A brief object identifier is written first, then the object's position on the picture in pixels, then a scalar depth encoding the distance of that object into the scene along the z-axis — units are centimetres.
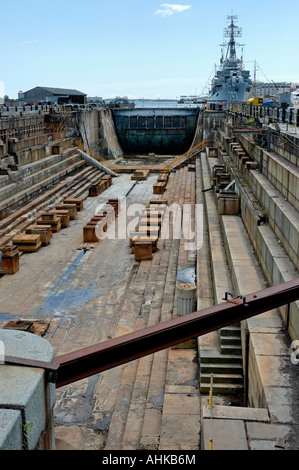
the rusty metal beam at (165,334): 434
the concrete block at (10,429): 339
